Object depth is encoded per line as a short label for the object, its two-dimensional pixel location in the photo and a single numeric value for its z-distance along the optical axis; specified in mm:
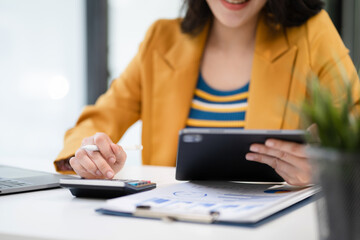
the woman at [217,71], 1368
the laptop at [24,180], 793
